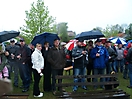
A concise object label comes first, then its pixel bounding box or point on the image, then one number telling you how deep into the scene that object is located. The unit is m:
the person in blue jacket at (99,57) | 4.73
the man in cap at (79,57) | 4.68
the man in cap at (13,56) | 5.04
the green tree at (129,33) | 26.40
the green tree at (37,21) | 16.64
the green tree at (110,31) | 32.48
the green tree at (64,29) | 37.20
